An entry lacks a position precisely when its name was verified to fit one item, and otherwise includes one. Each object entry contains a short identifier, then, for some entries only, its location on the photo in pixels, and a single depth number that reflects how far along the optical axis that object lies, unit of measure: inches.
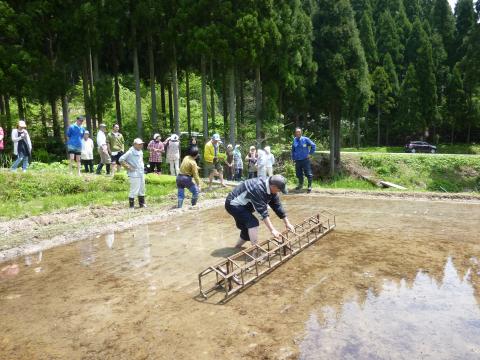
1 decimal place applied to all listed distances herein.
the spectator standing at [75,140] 464.4
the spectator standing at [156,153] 512.1
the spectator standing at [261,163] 492.1
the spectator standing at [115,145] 479.2
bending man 224.5
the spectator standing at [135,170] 355.3
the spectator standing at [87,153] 488.1
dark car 1275.8
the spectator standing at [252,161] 538.9
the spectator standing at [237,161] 562.9
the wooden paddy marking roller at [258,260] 189.0
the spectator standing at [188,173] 356.2
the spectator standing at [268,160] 497.0
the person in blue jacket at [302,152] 452.1
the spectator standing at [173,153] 514.9
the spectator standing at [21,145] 429.1
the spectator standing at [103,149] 477.1
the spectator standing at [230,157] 567.3
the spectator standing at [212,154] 462.6
